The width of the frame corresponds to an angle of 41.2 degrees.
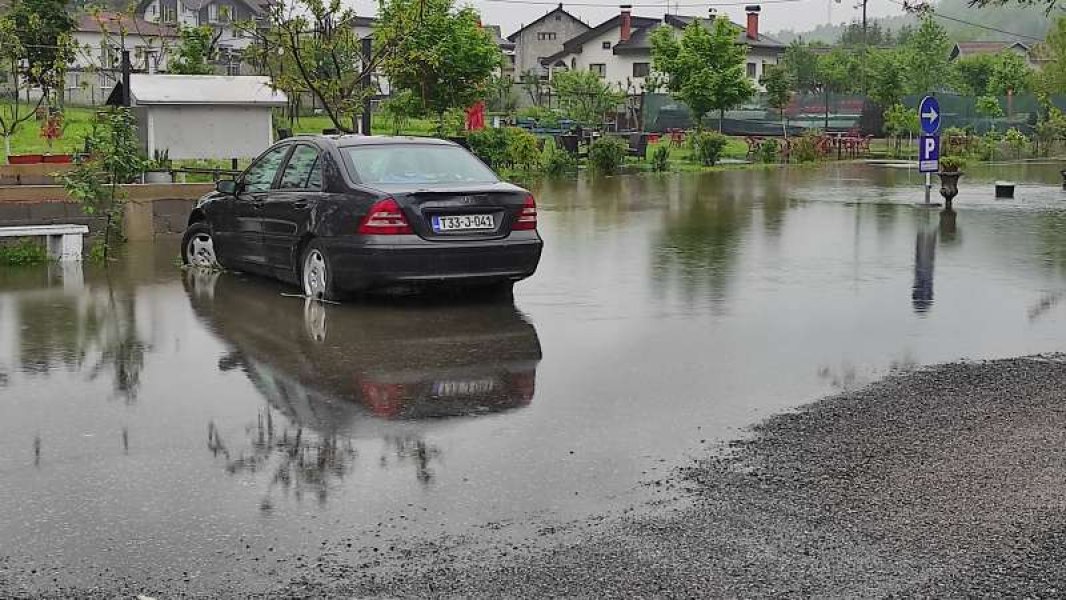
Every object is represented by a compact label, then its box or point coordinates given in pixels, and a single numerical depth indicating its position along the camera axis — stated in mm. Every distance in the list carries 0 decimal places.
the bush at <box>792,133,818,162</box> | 40406
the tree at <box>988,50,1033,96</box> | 74562
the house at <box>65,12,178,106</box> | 26627
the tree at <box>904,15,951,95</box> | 78250
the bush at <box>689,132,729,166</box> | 37094
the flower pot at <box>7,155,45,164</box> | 24562
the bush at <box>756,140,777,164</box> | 38969
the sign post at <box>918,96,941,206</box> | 21547
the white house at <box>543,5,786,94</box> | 94688
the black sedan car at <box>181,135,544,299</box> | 10953
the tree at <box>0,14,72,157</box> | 28422
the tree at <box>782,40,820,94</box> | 99562
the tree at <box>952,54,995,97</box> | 87688
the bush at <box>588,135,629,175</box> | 33250
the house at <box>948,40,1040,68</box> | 120644
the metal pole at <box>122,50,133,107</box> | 24344
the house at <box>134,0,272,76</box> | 92062
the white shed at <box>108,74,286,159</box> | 26625
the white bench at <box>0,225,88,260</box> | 14156
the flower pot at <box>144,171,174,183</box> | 20859
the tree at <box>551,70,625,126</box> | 51031
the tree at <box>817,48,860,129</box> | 92562
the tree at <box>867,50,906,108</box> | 54781
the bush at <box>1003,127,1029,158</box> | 44312
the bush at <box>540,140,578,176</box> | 31969
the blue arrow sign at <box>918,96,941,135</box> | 21453
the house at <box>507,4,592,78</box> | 108312
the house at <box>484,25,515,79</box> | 116100
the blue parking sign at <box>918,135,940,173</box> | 21906
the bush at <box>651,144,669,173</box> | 34125
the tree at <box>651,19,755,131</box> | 44938
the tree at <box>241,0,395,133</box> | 19734
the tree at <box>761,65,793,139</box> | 55000
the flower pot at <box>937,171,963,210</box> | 22361
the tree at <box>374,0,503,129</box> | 37000
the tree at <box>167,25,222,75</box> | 33822
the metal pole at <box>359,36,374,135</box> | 23684
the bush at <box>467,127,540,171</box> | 32031
